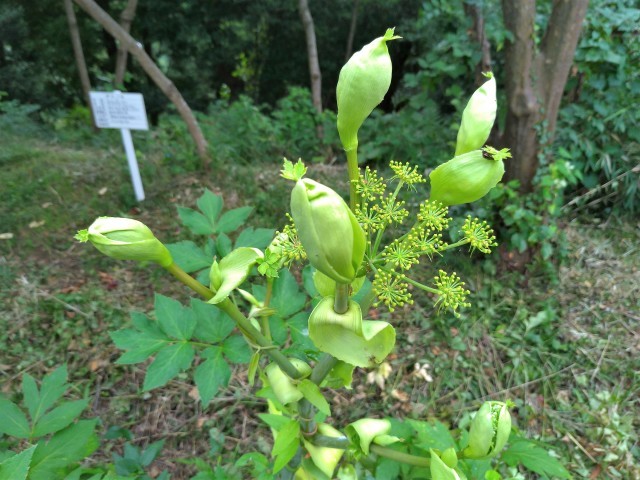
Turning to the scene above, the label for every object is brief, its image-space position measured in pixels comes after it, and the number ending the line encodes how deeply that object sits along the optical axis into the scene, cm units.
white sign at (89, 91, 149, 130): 255
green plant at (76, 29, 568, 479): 51
